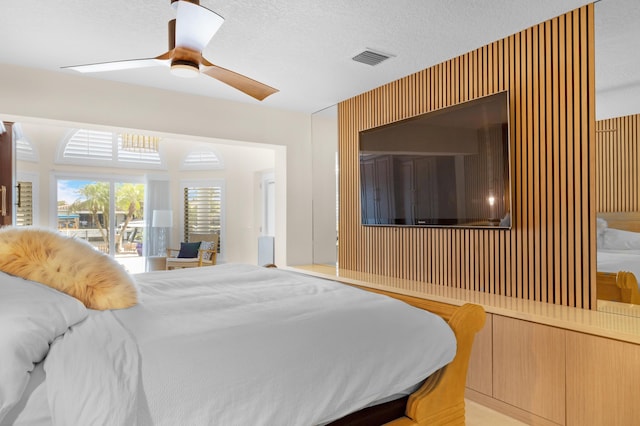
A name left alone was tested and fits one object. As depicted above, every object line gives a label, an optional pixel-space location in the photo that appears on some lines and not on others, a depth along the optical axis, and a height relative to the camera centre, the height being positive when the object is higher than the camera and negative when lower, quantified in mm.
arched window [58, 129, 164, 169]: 6160 +1057
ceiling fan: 1785 +876
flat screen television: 2846 +403
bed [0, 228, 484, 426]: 1110 -460
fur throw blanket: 1539 -195
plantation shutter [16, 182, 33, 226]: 5762 +190
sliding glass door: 6254 +64
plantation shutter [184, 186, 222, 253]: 7035 +134
